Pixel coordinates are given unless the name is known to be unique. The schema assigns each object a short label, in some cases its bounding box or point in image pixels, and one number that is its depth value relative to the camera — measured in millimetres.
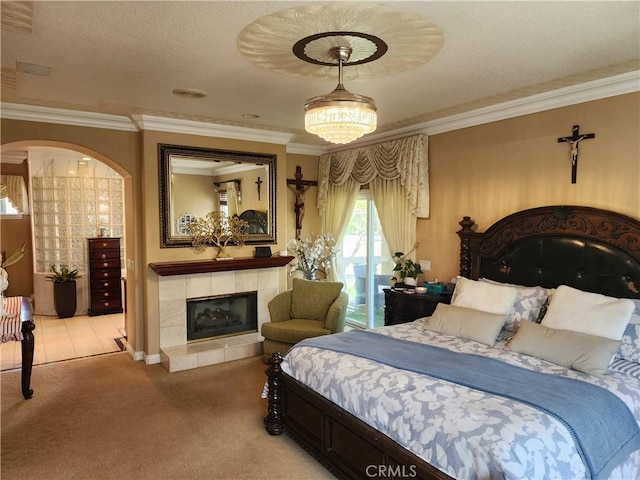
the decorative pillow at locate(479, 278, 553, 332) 3148
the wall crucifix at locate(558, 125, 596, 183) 3307
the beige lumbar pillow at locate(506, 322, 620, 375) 2416
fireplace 4820
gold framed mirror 4543
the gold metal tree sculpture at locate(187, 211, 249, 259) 4738
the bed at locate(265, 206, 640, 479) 1842
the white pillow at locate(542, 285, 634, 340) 2578
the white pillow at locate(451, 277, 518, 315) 3198
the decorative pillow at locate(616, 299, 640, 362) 2588
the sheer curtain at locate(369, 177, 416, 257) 4758
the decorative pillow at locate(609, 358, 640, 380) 2443
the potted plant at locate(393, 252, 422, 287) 4458
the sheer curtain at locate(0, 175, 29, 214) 7176
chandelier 2295
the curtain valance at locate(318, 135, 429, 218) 4527
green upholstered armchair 4266
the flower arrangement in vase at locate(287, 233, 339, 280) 5523
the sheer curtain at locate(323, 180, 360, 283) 5672
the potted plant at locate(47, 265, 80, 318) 6512
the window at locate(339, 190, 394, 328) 5609
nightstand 3979
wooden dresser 6742
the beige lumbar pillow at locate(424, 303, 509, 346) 3023
